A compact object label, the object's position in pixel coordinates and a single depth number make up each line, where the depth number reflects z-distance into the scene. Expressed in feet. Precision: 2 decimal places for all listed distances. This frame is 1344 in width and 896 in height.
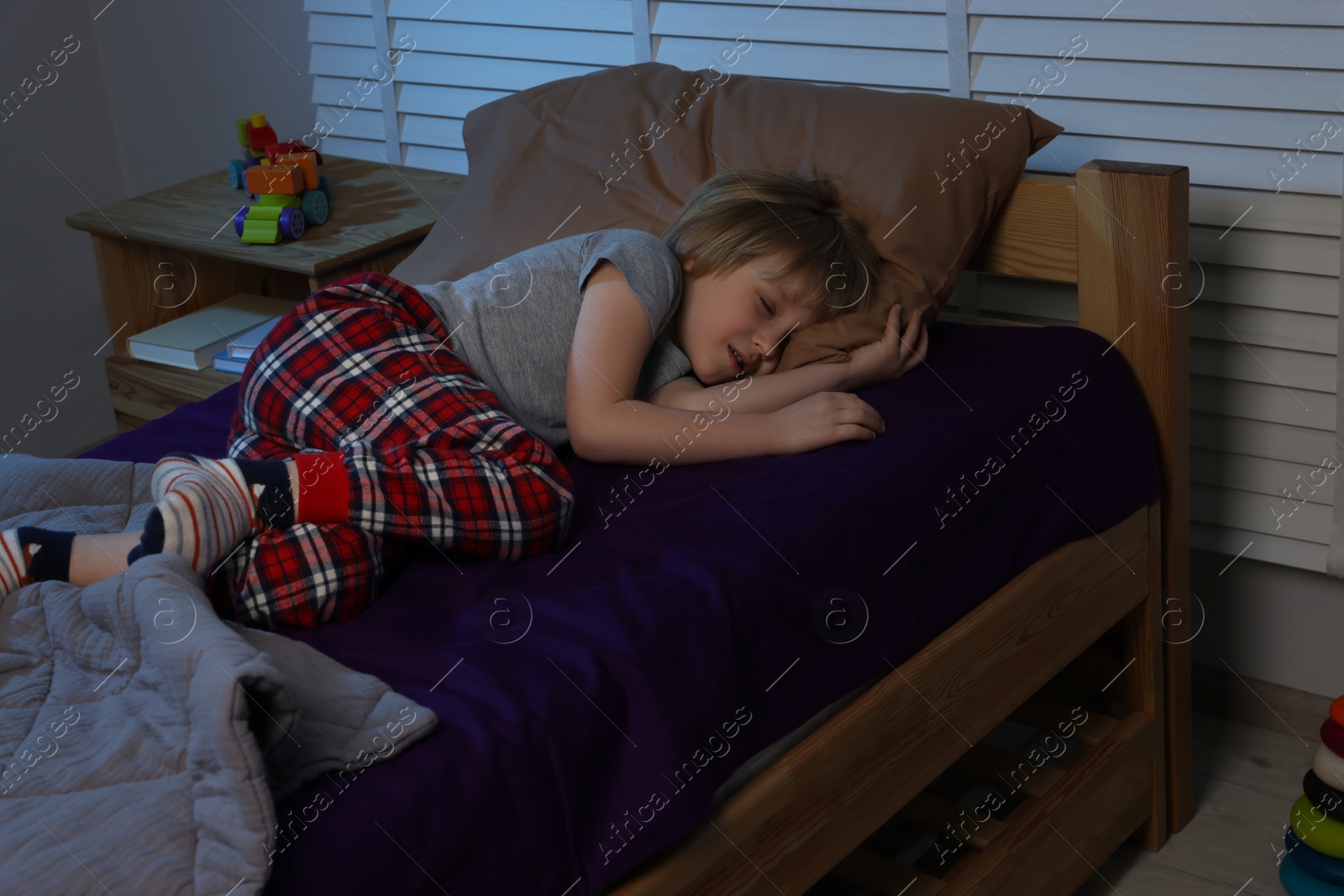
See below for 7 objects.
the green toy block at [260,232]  5.99
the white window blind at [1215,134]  4.68
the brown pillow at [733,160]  4.57
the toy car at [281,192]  6.03
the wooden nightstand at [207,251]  6.01
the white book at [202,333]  6.13
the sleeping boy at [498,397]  3.25
